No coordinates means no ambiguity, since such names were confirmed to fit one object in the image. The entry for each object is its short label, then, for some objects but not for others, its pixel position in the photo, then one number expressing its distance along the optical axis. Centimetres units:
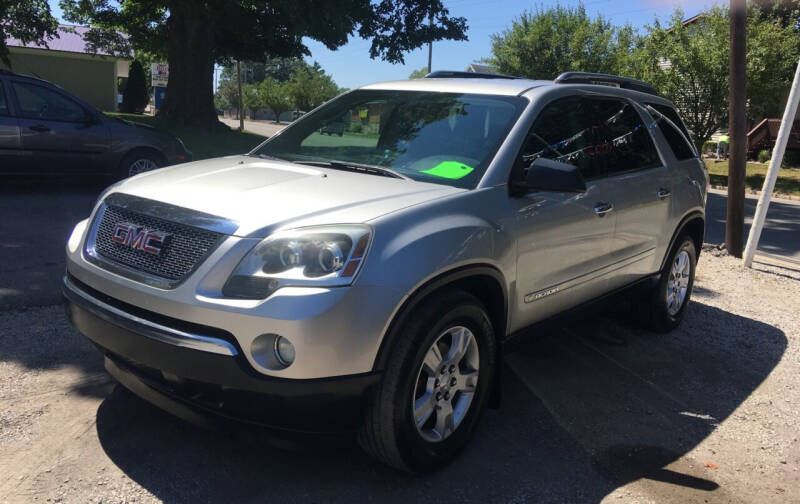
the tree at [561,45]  2761
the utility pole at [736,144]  867
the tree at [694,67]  2080
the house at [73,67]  3356
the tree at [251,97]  8994
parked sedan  894
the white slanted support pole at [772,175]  786
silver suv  271
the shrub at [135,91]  3444
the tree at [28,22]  1603
